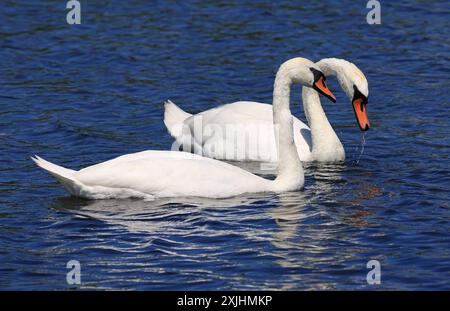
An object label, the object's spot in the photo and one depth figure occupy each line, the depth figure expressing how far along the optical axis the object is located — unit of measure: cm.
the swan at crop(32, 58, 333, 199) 1178
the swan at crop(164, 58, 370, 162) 1385
